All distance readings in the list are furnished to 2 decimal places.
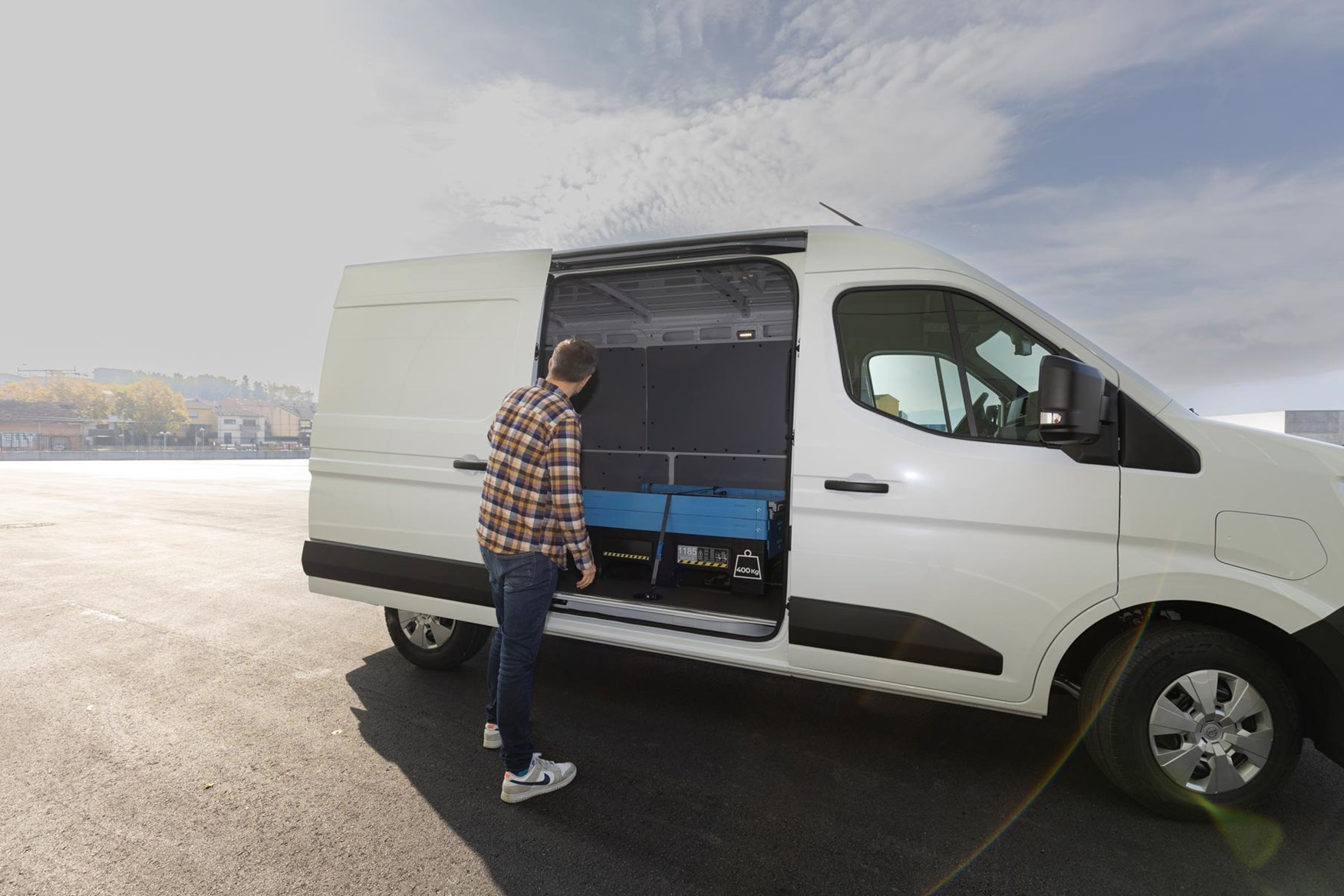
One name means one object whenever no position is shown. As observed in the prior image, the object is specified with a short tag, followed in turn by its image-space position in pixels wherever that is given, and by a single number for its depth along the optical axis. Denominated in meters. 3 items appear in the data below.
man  2.74
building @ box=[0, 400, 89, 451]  85.81
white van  2.56
